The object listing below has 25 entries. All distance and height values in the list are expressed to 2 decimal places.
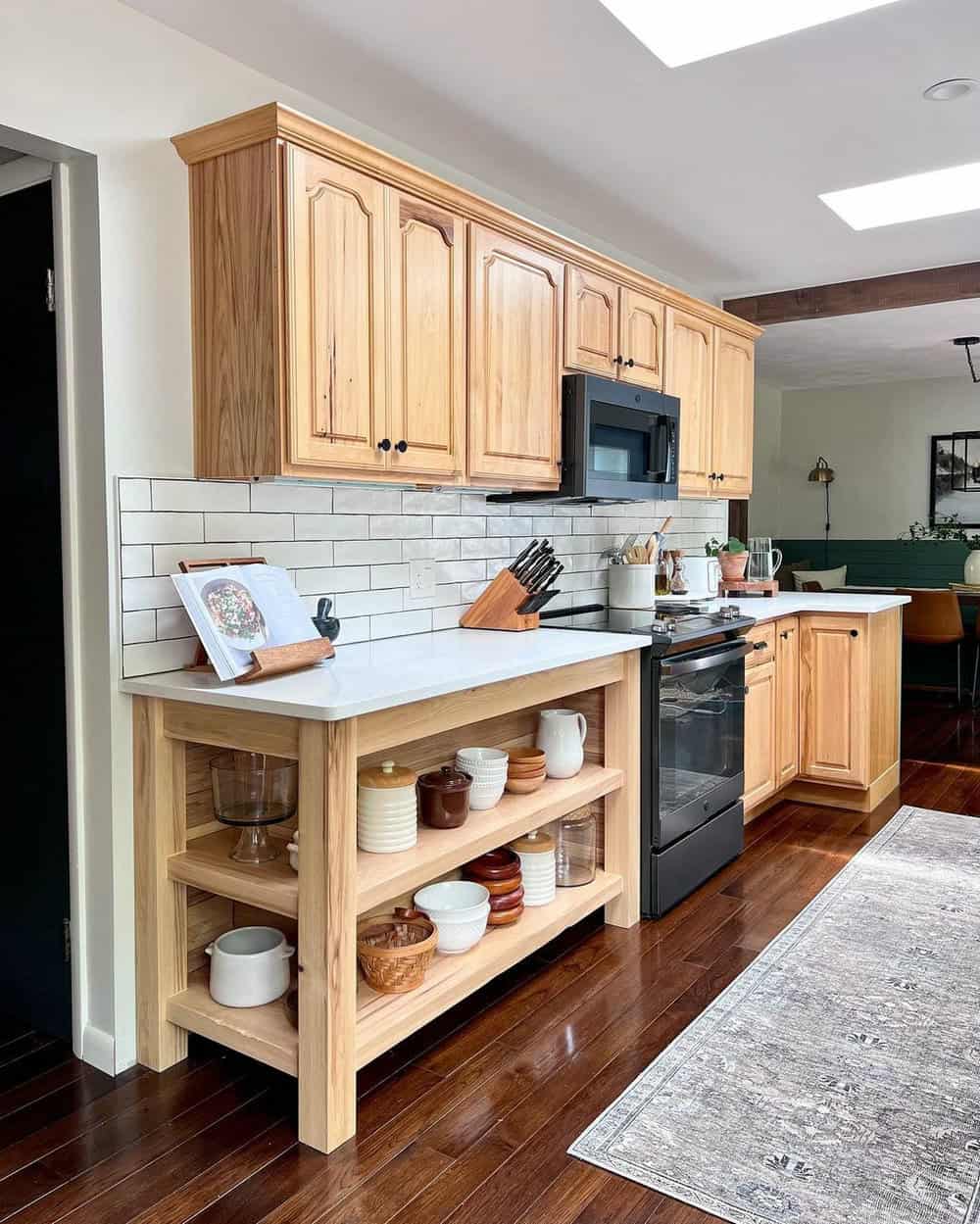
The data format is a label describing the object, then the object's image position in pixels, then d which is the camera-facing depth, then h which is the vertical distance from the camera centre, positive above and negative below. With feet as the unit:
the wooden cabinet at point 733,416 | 14.84 +2.01
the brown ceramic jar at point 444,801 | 8.14 -2.06
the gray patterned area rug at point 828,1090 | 6.13 -3.93
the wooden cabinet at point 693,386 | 13.44 +2.25
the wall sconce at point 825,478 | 28.12 +1.95
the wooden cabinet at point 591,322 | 11.10 +2.60
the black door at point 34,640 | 7.77 -0.72
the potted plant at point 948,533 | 26.35 +0.36
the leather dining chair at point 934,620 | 22.45 -1.67
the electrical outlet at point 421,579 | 10.52 -0.33
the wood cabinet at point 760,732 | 13.02 -2.48
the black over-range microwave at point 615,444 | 11.00 +1.24
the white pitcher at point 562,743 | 9.86 -1.93
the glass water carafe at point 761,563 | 16.43 -0.27
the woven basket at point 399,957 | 7.40 -3.08
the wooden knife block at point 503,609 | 10.84 -0.67
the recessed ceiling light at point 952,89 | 9.00 +4.19
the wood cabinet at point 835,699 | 14.21 -2.19
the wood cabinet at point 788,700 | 13.99 -2.17
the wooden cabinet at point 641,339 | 12.14 +2.62
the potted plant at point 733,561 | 16.49 -0.22
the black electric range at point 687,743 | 10.36 -2.17
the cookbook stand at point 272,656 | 7.38 -0.82
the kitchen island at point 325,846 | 6.57 -2.32
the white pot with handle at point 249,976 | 7.44 -3.19
